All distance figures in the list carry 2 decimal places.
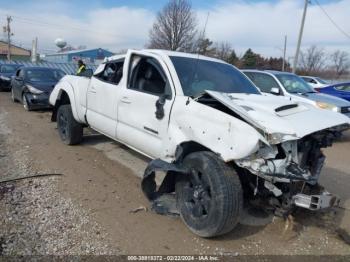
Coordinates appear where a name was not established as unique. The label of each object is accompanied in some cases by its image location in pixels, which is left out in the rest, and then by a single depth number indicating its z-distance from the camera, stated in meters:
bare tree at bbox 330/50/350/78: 66.34
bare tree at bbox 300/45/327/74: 62.59
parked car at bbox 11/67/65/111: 11.60
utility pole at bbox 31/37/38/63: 49.84
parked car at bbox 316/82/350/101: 12.04
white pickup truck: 3.27
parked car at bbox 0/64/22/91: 18.52
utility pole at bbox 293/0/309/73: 24.77
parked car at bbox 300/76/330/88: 21.10
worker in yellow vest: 13.12
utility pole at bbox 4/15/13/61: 57.90
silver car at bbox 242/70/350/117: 9.03
